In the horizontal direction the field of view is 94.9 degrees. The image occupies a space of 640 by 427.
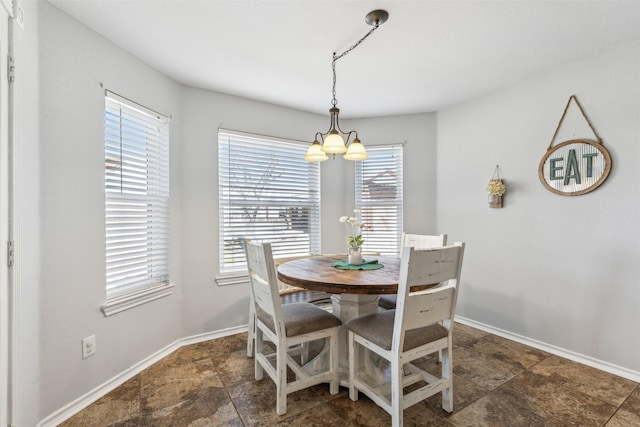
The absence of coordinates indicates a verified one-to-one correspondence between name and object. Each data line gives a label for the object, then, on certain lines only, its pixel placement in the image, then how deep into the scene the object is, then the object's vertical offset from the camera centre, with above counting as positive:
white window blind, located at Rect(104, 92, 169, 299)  2.10 +0.11
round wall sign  2.23 +0.34
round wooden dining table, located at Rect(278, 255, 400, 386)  1.62 -0.42
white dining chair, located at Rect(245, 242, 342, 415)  1.68 -0.70
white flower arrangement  2.23 -0.22
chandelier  1.78 +0.46
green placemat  2.09 -0.41
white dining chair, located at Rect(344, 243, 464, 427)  1.47 -0.68
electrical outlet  1.87 -0.87
